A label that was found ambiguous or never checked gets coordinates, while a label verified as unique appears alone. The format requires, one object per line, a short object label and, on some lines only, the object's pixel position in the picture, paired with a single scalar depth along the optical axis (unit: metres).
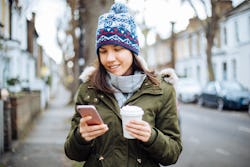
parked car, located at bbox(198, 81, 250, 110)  16.12
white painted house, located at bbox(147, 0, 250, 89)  20.19
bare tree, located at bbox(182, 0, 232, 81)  16.12
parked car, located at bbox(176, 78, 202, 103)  24.36
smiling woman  2.03
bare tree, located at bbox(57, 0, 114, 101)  7.10
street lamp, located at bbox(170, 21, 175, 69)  23.40
